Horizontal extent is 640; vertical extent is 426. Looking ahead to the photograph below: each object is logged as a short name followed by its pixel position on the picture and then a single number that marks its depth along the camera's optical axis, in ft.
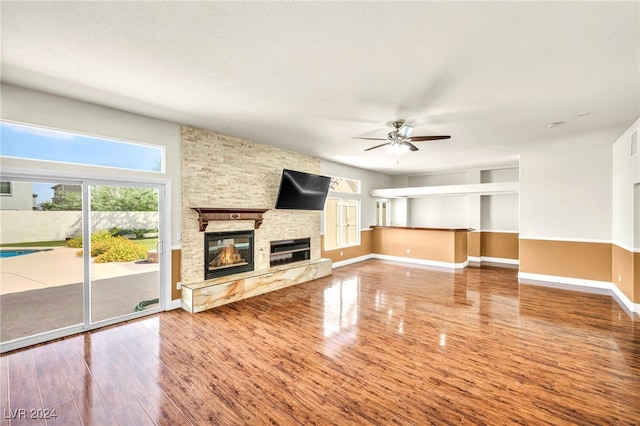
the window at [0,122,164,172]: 10.12
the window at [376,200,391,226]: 32.33
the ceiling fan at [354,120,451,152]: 13.11
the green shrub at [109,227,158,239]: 12.69
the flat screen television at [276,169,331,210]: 19.03
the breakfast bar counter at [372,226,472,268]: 25.18
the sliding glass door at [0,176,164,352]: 10.34
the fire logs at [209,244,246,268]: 16.39
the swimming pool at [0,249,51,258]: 10.06
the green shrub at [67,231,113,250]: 11.57
